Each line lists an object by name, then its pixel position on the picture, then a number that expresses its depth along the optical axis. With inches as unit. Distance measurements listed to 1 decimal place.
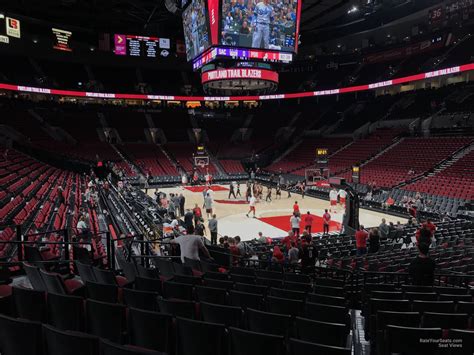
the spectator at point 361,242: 453.7
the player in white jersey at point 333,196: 852.0
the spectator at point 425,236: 287.0
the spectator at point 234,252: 369.7
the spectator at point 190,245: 270.8
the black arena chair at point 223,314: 157.0
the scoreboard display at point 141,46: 1455.0
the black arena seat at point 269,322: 144.9
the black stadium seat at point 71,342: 108.0
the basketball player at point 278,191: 1032.8
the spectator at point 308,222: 613.6
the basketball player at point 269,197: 976.3
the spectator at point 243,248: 407.0
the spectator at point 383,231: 553.0
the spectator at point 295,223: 624.8
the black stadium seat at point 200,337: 128.1
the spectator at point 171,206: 723.5
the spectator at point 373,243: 458.9
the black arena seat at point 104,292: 177.2
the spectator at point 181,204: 785.5
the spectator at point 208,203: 764.6
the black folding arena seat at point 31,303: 156.9
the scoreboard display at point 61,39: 1291.8
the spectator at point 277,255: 384.5
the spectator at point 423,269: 225.5
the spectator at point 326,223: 646.2
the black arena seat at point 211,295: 193.0
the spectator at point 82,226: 331.1
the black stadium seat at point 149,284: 201.2
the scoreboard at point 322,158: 1283.2
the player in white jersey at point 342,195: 896.7
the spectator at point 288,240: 454.2
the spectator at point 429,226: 453.7
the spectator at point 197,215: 629.4
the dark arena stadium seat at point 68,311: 151.0
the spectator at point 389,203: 861.2
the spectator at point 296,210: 631.9
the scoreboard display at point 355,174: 965.2
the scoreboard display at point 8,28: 1079.6
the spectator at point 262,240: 522.3
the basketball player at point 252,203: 782.4
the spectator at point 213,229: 572.7
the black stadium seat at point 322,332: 141.3
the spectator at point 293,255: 400.2
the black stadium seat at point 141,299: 171.6
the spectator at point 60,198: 537.3
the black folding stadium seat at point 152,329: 136.7
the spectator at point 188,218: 595.2
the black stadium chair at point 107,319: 146.1
